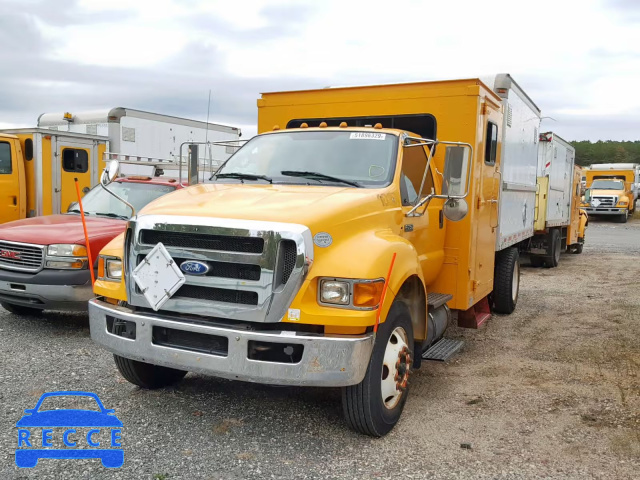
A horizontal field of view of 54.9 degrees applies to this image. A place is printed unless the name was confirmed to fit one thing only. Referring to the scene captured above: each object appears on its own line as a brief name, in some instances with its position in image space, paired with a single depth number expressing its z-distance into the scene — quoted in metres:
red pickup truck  6.37
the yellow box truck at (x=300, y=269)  3.74
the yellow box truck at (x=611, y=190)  31.36
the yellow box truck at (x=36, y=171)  11.92
